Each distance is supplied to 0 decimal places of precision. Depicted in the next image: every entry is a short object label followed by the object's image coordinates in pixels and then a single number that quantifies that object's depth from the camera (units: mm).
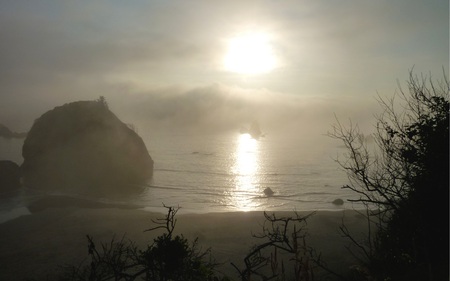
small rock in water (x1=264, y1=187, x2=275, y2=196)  59000
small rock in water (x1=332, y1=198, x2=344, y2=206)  50656
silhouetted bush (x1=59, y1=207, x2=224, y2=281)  6484
